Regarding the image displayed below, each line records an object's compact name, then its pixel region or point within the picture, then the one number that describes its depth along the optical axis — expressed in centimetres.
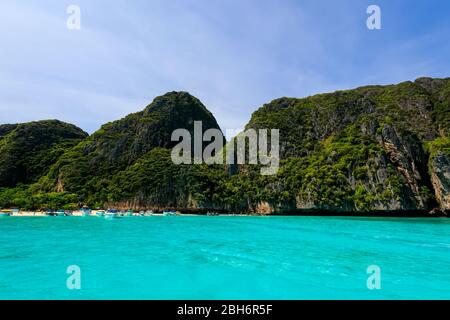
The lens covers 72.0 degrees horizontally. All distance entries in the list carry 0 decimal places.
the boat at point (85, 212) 8604
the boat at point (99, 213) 8279
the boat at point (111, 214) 7457
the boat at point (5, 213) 7626
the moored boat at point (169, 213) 9662
